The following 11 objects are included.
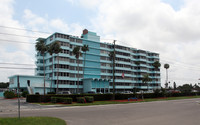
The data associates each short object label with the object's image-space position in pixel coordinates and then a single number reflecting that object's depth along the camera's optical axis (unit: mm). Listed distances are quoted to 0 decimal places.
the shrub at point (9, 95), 51184
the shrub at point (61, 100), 31547
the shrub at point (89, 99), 34719
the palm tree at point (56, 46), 48488
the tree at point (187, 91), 70131
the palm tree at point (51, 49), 48531
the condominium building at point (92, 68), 67812
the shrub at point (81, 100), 34178
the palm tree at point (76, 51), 57738
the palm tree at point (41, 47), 46188
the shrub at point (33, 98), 34906
